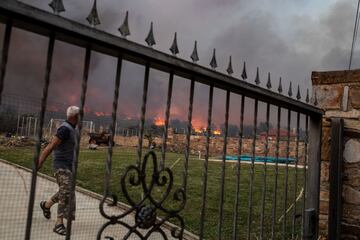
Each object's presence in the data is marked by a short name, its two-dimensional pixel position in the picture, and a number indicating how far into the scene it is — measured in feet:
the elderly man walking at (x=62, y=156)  14.70
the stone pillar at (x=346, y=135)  10.09
